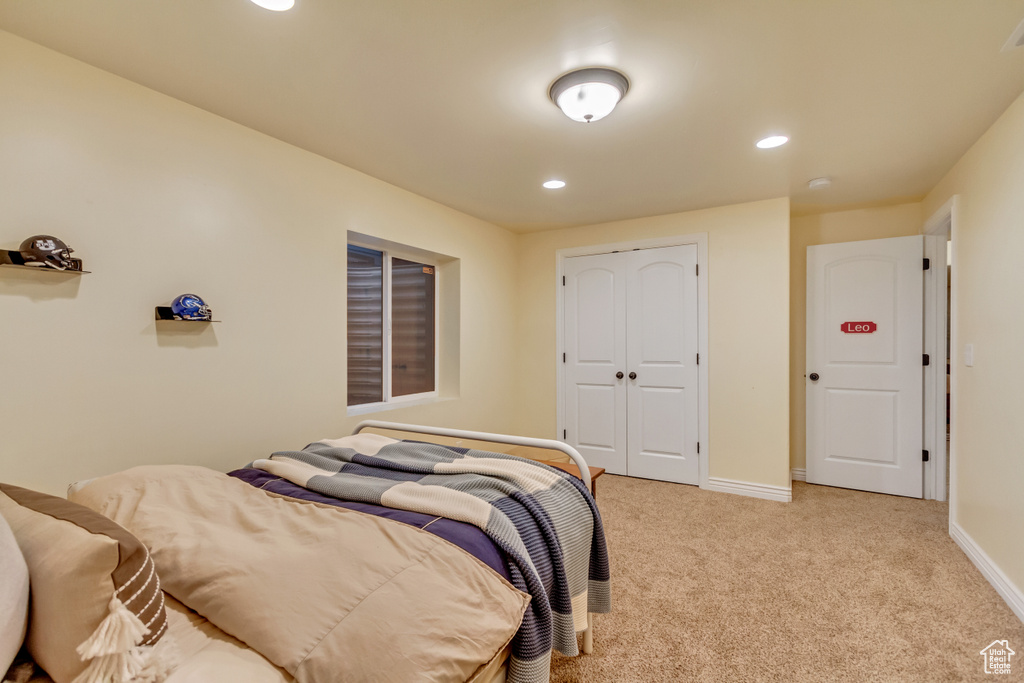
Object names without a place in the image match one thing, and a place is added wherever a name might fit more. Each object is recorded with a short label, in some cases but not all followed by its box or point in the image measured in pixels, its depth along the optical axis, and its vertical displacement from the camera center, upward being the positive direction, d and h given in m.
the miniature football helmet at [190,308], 2.03 +0.14
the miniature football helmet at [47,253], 1.64 +0.31
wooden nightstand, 2.42 -0.69
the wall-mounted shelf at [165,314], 2.00 +0.11
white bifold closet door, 3.88 -0.19
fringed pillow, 0.75 -0.45
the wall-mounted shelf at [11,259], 1.60 +0.28
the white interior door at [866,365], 3.50 -0.20
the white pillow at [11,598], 0.76 -0.43
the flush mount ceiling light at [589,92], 1.86 +1.02
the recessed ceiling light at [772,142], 2.46 +1.06
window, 3.29 +0.09
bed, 0.87 -0.53
